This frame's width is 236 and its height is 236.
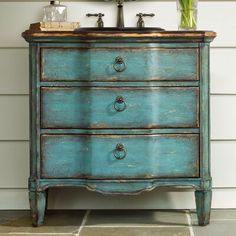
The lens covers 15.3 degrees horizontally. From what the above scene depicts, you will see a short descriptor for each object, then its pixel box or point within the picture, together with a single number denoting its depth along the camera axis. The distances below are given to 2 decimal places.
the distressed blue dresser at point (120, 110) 3.45
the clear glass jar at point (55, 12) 3.92
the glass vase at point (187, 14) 3.73
